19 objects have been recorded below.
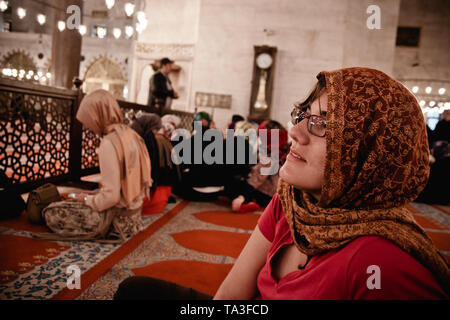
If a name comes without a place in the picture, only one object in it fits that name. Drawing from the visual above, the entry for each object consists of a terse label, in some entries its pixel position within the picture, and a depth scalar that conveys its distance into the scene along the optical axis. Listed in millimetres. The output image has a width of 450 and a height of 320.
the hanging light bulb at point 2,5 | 7808
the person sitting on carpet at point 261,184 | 3637
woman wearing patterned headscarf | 569
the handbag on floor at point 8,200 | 2488
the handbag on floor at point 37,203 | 2441
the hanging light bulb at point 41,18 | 10447
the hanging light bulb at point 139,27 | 7593
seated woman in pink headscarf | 2109
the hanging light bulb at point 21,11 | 11113
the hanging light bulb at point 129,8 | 7516
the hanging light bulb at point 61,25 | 6700
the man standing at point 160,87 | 5695
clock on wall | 7836
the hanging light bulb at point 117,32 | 10367
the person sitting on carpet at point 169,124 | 4379
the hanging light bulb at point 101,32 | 11012
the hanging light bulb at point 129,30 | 8751
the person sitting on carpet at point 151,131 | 3218
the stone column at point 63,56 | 6992
